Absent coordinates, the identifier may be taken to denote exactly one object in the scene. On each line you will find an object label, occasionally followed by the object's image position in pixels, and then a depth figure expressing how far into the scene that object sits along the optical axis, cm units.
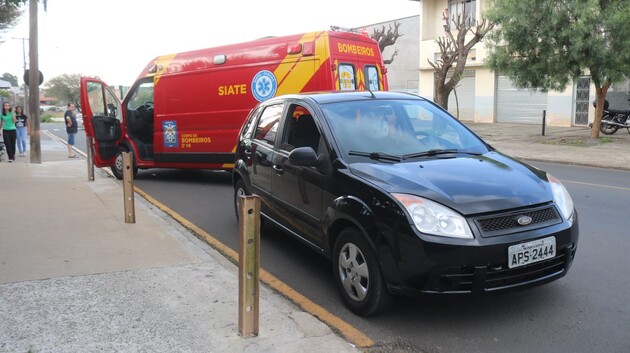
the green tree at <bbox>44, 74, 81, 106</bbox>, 8706
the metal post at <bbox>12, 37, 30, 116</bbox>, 4396
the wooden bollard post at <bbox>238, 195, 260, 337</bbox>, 360
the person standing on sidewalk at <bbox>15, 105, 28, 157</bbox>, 1675
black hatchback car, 370
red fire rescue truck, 948
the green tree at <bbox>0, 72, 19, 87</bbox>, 9894
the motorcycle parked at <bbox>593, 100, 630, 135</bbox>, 2014
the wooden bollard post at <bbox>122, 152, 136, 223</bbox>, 718
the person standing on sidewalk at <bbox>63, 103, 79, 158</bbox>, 1791
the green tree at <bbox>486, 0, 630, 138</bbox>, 1609
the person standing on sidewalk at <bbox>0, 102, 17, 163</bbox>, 1570
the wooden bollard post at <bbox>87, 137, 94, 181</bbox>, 1131
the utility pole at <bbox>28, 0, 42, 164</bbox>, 1536
